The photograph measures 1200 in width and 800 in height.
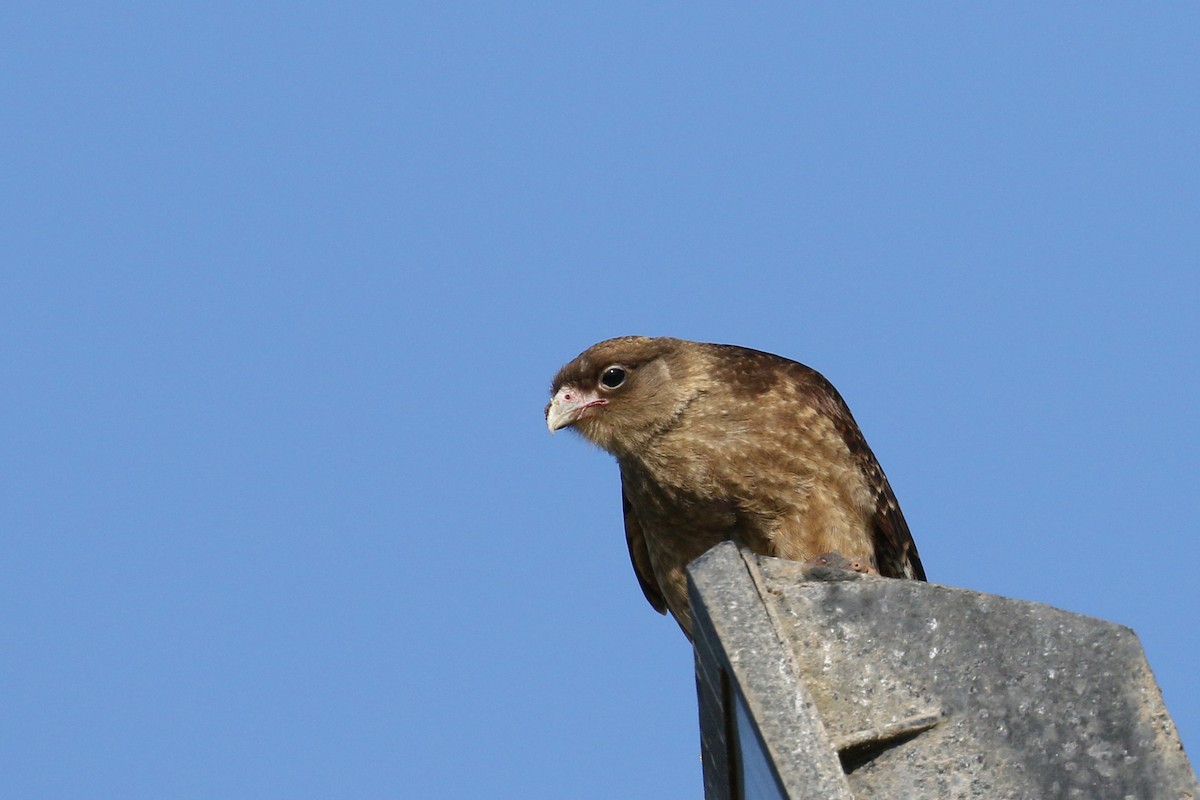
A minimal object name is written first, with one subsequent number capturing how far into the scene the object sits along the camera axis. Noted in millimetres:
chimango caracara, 16297
